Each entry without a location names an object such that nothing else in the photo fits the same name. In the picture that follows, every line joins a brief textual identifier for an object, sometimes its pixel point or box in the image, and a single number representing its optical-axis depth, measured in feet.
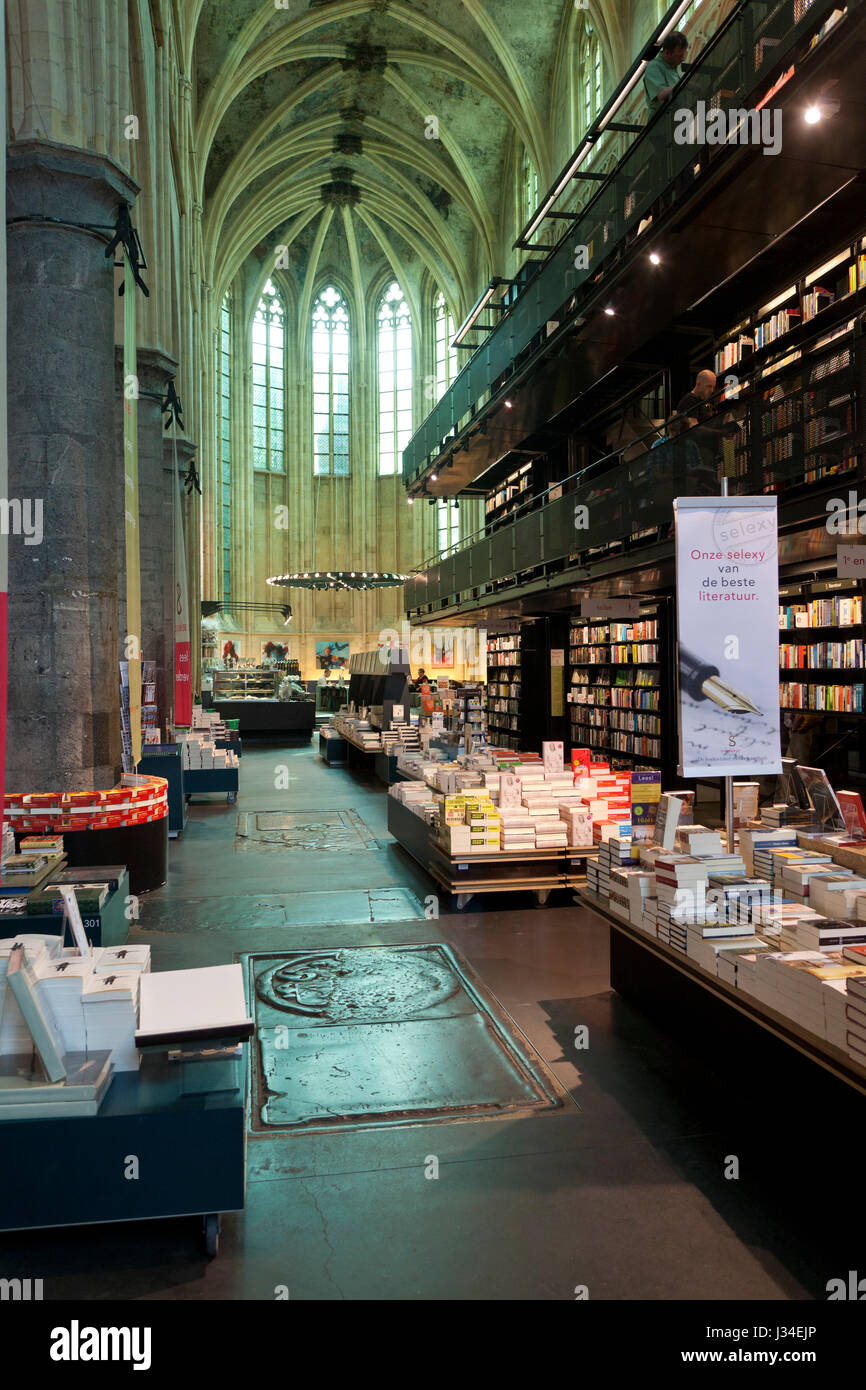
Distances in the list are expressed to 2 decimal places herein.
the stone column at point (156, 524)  38.45
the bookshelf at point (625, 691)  37.81
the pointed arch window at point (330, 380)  123.95
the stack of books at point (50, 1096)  8.43
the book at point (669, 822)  14.79
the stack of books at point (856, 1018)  8.89
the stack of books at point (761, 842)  14.94
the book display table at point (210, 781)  40.96
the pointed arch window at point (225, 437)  112.68
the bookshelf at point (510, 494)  60.44
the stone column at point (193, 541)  54.96
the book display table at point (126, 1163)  8.37
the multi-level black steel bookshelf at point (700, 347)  20.81
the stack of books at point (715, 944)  11.73
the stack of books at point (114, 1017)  9.06
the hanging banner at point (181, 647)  45.11
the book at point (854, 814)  15.40
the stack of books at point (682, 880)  13.12
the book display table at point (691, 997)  9.48
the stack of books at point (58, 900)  13.73
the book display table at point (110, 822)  20.86
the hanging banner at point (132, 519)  23.72
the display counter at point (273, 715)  76.79
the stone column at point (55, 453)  20.83
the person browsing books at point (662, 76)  26.94
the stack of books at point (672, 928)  12.82
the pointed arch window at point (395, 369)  123.85
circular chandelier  87.51
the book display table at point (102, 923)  13.35
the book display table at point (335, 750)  58.03
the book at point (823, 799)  15.74
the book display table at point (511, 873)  21.58
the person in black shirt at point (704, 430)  25.32
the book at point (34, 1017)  8.48
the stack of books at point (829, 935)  10.99
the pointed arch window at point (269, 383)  119.34
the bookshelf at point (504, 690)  60.85
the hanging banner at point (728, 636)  13.52
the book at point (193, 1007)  9.13
